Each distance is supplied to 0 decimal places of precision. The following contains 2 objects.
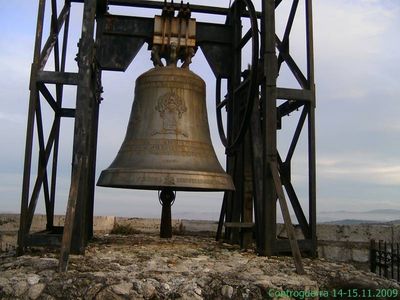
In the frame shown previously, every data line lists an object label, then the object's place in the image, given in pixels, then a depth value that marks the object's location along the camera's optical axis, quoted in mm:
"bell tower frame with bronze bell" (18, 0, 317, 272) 5133
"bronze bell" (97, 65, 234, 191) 5051
